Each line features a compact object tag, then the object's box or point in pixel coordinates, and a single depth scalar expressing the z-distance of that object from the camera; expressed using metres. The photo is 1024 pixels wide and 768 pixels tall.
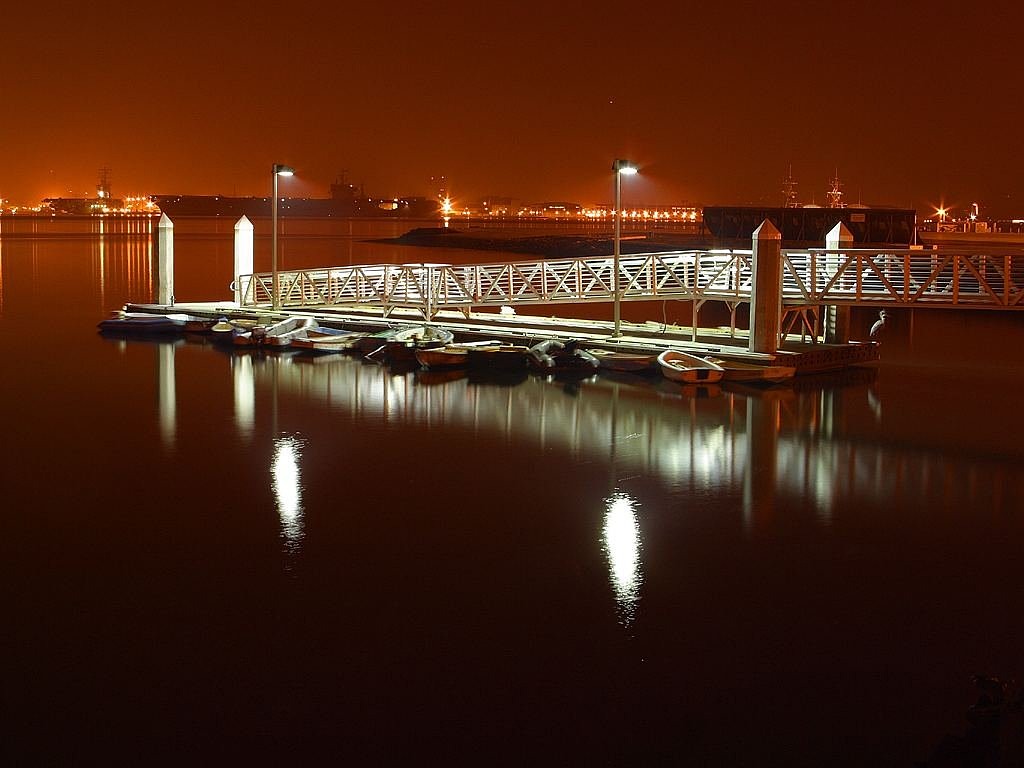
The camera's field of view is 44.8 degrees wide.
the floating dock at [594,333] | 28.36
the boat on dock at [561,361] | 28.66
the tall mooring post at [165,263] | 40.59
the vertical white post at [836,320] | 30.02
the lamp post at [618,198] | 29.58
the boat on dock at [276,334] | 33.25
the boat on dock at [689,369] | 26.56
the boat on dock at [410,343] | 30.48
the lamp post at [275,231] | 37.62
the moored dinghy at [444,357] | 29.20
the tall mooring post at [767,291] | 27.03
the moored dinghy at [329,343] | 32.44
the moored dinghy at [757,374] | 26.55
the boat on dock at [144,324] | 37.31
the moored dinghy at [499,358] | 29.11
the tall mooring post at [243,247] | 42.56
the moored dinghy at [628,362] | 27.98
